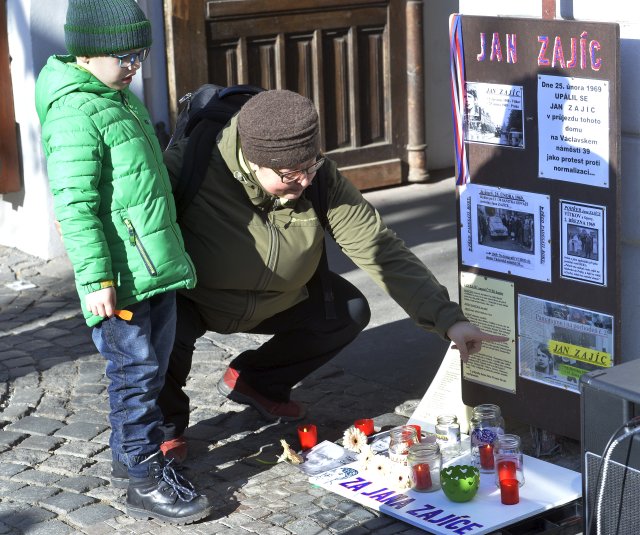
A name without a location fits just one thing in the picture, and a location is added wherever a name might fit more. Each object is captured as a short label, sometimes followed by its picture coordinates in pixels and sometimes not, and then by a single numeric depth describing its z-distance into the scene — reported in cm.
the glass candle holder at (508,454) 389
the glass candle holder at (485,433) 397
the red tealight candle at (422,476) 389
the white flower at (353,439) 423
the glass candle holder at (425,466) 390
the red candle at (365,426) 437
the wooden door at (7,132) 657
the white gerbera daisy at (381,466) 398
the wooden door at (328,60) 721
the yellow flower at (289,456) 423
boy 354
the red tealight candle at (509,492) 375
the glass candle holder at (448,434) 421
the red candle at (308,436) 431
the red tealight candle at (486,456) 396
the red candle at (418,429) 419
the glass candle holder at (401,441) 401
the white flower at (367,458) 405
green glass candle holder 378
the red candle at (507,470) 380
